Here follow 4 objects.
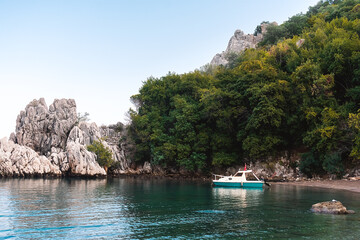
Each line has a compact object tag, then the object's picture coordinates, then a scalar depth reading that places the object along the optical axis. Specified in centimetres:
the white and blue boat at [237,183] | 4597
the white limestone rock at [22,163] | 6700
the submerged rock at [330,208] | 2319
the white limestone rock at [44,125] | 8328
